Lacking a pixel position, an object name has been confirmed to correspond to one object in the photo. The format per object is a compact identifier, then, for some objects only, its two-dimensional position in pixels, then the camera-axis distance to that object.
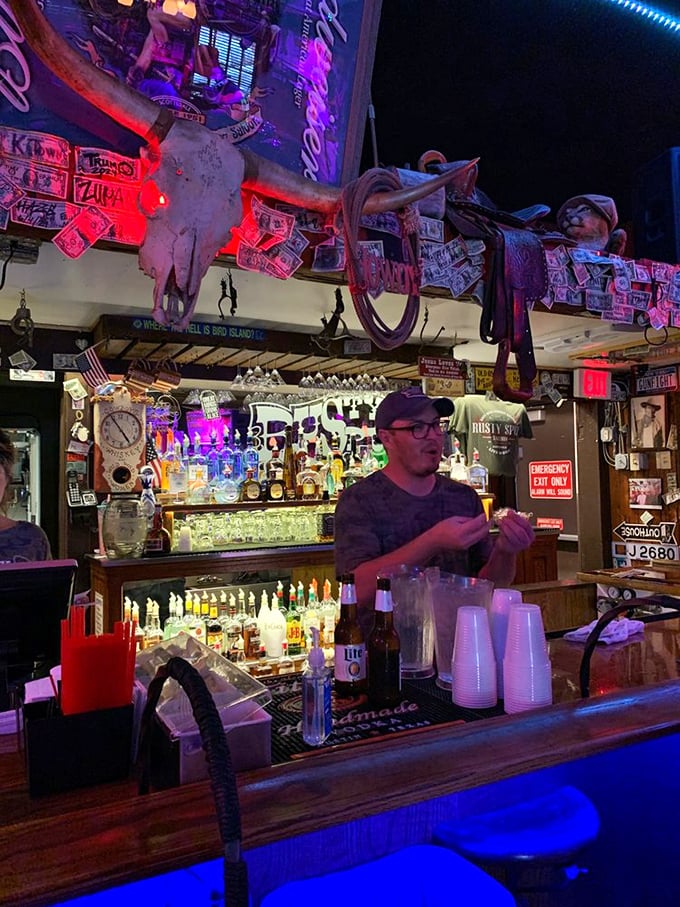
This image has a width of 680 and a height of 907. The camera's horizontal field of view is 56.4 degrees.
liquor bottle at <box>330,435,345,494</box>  5.31
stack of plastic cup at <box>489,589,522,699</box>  1.62
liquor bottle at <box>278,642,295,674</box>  4.17
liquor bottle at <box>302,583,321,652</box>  4.34
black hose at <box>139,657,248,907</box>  0.67
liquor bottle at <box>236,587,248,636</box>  4.25
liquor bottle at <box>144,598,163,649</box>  4.05
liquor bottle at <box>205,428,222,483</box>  4.95
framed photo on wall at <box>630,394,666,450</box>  7.12
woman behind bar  3.12
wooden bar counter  0.87
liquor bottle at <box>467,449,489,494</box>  6.02
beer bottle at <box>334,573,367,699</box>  1.66
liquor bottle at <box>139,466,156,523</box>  4.19
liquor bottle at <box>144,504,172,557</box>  4.11
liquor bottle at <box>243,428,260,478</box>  5.09
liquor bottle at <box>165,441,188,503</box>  4.74
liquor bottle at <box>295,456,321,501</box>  4.91
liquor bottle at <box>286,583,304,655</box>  4.35
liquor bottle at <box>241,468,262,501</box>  4.73
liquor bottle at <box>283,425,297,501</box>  4.96
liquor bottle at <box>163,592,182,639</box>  4.06
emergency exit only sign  8.00
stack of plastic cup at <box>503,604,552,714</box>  1.51
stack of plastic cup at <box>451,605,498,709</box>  1.56
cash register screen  1.55
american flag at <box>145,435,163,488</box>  4.91
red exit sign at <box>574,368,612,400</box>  7.08
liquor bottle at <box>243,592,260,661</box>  4.17
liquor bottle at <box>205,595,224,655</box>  4.08
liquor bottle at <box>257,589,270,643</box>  4.25
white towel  2.40
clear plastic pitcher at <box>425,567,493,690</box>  1.72
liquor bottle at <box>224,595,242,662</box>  4.14
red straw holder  1.19
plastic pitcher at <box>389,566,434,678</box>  1.79
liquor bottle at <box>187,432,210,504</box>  4.65
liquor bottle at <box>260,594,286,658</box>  4.21
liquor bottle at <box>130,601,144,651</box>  4.02
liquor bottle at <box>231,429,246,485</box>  4.97
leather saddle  3.03
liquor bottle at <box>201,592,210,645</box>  4.17
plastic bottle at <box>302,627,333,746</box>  1.37
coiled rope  2.58
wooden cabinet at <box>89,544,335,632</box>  3.94
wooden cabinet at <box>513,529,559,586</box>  5.91
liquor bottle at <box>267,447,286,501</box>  4.77
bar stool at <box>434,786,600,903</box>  1.29
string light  4.69
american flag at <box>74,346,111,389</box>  4.46
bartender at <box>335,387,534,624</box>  2.41
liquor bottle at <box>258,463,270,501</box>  4.81
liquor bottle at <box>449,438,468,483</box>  5.88
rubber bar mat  1.37
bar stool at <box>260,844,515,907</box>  1.15
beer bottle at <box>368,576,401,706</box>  1.61
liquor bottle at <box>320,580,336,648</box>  4.32
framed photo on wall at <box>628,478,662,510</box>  7.16
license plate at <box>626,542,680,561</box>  6.93
